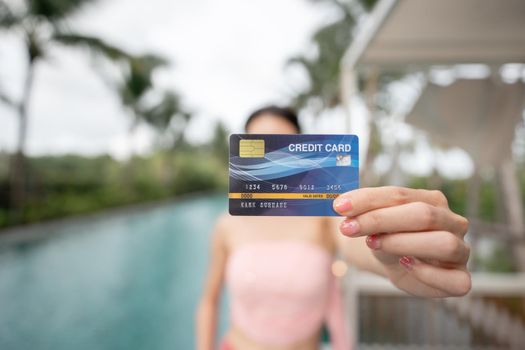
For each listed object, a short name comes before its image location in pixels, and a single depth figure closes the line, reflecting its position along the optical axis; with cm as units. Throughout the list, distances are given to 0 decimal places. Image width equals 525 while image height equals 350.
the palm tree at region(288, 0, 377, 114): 910
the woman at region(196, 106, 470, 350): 102
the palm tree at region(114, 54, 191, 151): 1591
